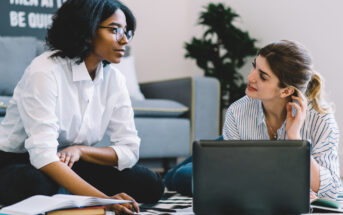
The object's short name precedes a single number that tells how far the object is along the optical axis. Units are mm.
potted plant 3293
